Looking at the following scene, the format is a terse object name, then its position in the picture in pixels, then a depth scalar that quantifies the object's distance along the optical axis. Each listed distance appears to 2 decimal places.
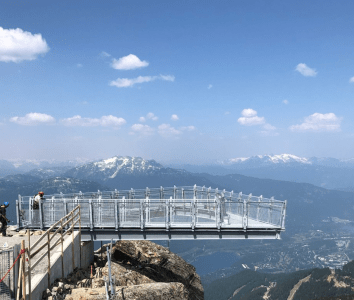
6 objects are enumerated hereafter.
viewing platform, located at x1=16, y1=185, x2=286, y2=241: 23.44
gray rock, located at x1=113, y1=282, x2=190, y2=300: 14.02
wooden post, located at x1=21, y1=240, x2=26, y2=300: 11.51
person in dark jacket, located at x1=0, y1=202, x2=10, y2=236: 23.91
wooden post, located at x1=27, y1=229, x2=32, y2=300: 12.04
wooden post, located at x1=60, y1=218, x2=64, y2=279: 16.39
